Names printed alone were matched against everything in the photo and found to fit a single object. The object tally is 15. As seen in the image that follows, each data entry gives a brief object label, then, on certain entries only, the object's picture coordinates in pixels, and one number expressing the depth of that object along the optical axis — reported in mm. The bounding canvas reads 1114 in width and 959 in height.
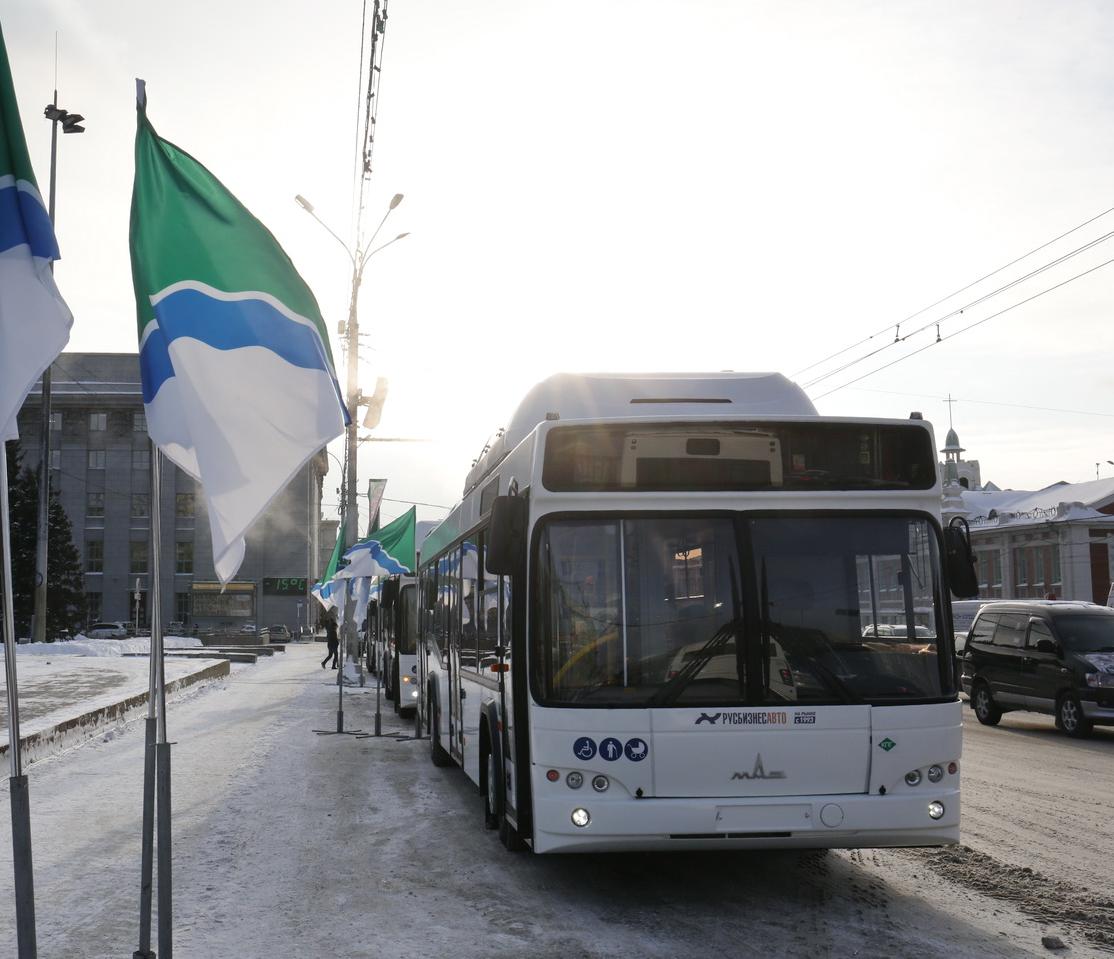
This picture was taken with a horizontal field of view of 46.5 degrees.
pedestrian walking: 44125
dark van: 16984
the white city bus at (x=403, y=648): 20984
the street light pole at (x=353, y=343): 31234
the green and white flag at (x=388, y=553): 22984
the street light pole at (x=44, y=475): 37719
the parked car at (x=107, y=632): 72512
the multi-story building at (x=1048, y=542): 77625
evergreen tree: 58531
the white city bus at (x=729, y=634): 7051
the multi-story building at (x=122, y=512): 90375
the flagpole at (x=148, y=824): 5297
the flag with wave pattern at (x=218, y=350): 5684
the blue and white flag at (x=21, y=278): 4871
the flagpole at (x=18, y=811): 4387
